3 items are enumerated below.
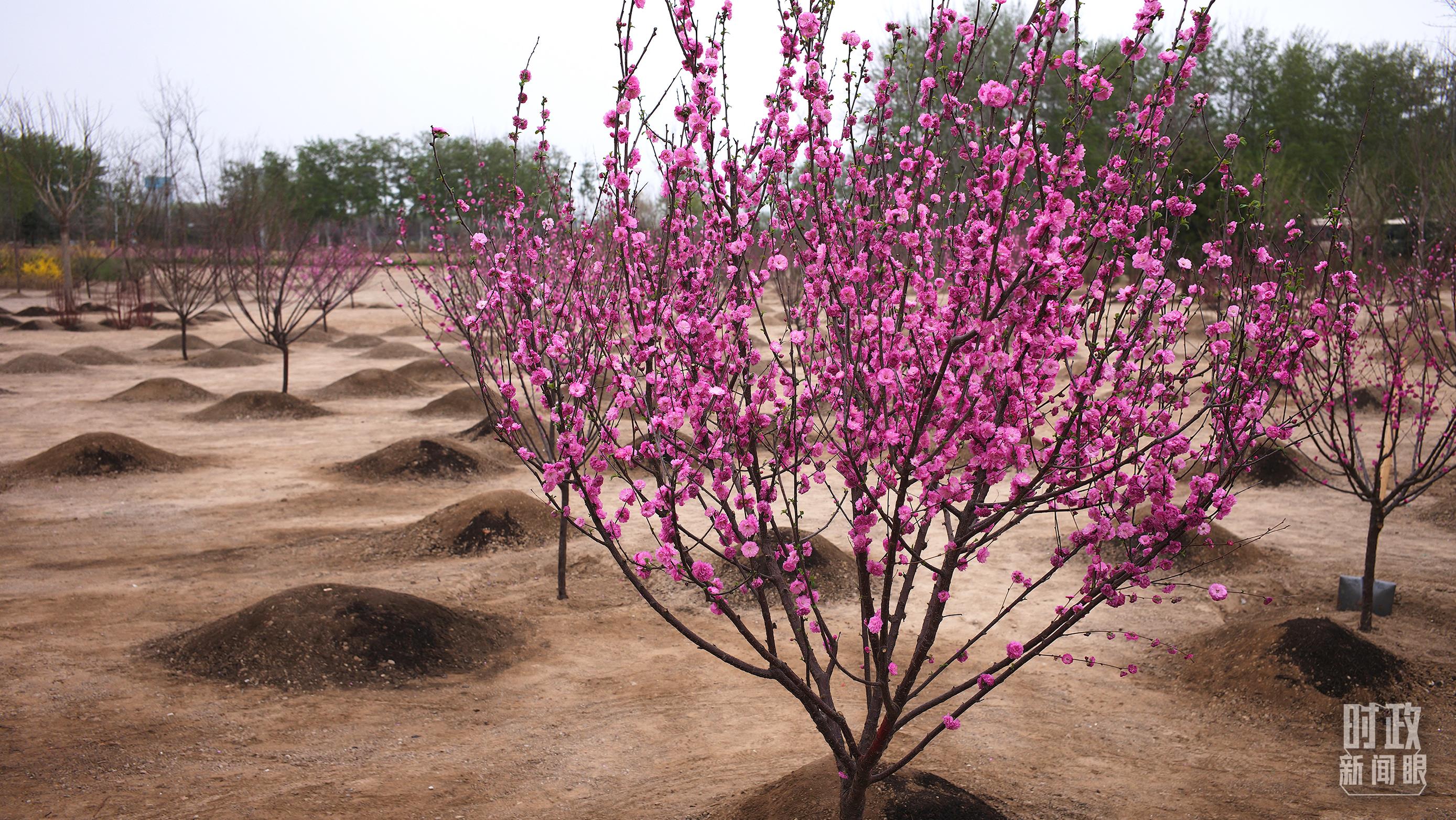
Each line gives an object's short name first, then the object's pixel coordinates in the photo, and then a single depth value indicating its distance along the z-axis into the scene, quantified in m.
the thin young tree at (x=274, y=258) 16.61
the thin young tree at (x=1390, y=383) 5.33
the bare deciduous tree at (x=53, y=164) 27.36
